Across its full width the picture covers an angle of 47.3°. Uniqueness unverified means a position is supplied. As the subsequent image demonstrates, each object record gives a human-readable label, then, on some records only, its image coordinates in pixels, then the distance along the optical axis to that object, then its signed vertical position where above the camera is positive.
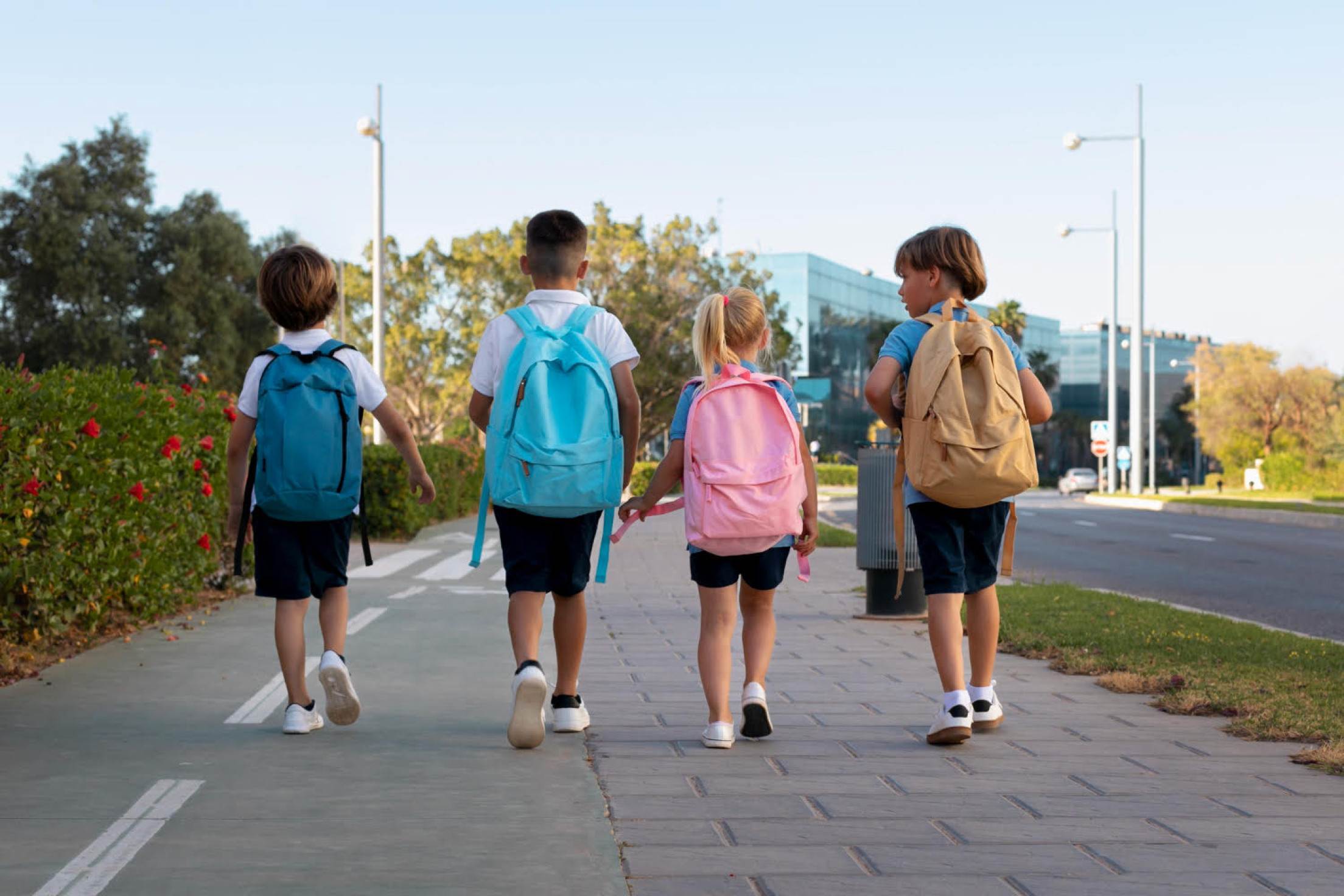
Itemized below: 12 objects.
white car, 78.12 -1.46
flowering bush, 7.39 -0.29
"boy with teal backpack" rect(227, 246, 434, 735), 5.80 -0.04
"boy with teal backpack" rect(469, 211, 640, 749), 5.50 +0.04
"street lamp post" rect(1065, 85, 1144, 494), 43.53 +4.99
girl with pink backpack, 5.61 -0.13
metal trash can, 10.09 -0.43
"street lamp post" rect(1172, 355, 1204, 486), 115.49 -0.92
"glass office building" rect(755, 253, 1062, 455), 84.06 +6.87
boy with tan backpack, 5.60 +0.06
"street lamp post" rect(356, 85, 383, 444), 26.36 +4.01
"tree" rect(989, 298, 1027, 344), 81.50 +7.34
